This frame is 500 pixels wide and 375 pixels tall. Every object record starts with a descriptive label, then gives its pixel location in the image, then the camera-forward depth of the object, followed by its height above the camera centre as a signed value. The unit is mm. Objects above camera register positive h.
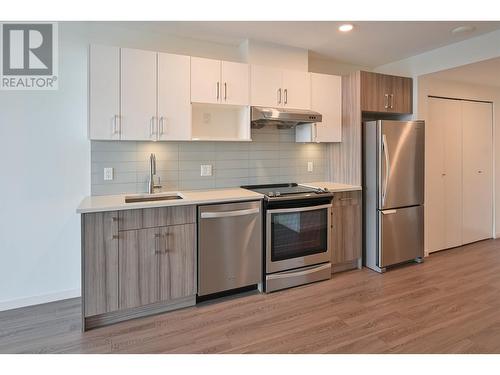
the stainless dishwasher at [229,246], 2604 -565
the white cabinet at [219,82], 2828 +977
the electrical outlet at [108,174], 2809 +88
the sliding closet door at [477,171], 4359 +160
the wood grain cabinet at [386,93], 3436 +1049
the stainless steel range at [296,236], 2883 -541
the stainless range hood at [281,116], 2982 +670
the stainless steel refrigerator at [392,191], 3324 -104
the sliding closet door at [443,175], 3984 +95
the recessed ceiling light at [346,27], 2779 +1451
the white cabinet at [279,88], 3090 +1003
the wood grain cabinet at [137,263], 2250 -625
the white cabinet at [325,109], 3416 +848
